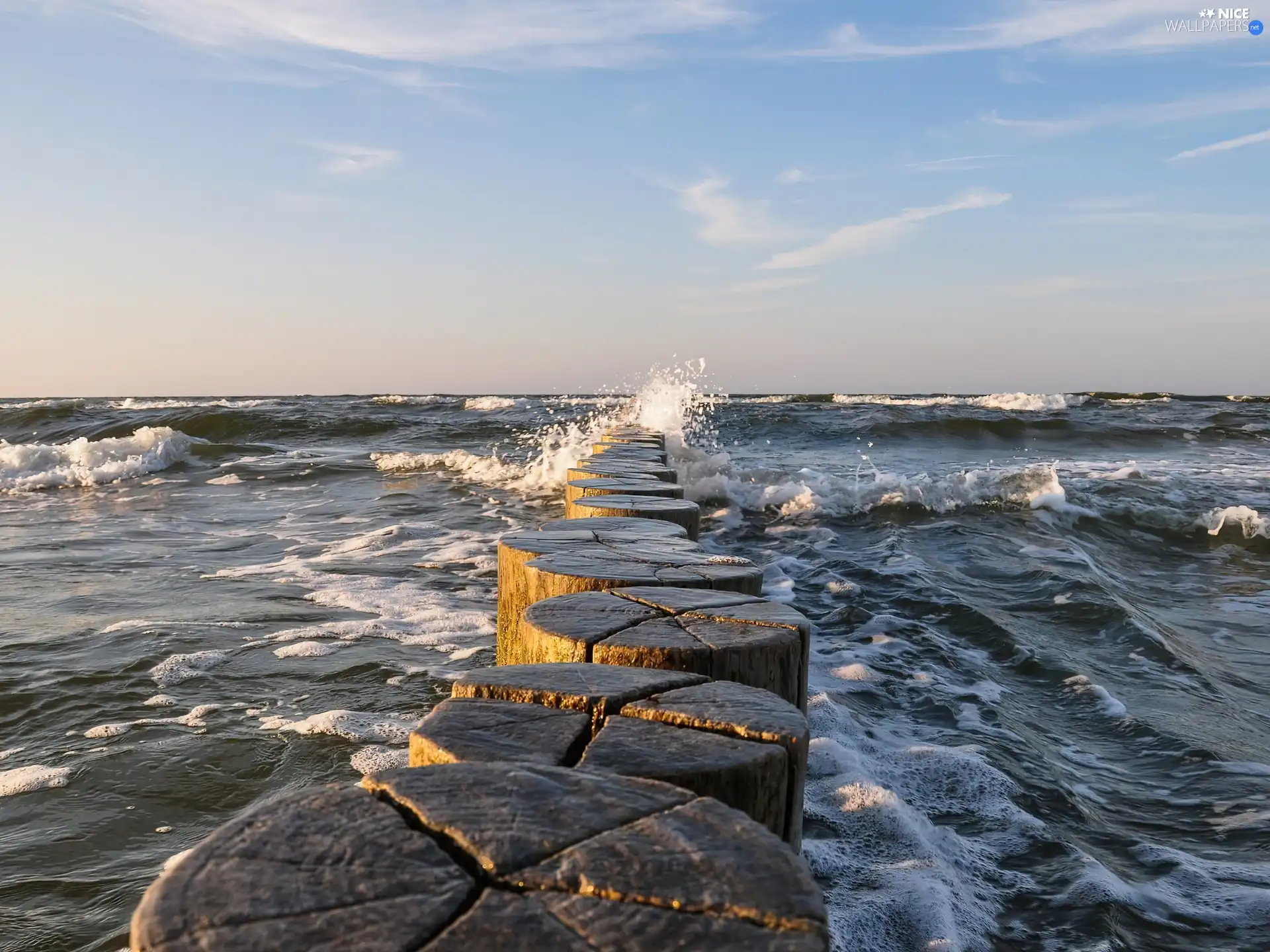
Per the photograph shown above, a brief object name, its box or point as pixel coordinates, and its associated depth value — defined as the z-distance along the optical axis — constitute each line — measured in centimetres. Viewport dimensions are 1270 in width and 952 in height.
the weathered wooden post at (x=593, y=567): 264
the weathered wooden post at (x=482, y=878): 92
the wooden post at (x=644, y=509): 405
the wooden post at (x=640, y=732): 137
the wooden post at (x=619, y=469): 586
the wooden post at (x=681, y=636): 194
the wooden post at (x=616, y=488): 466
